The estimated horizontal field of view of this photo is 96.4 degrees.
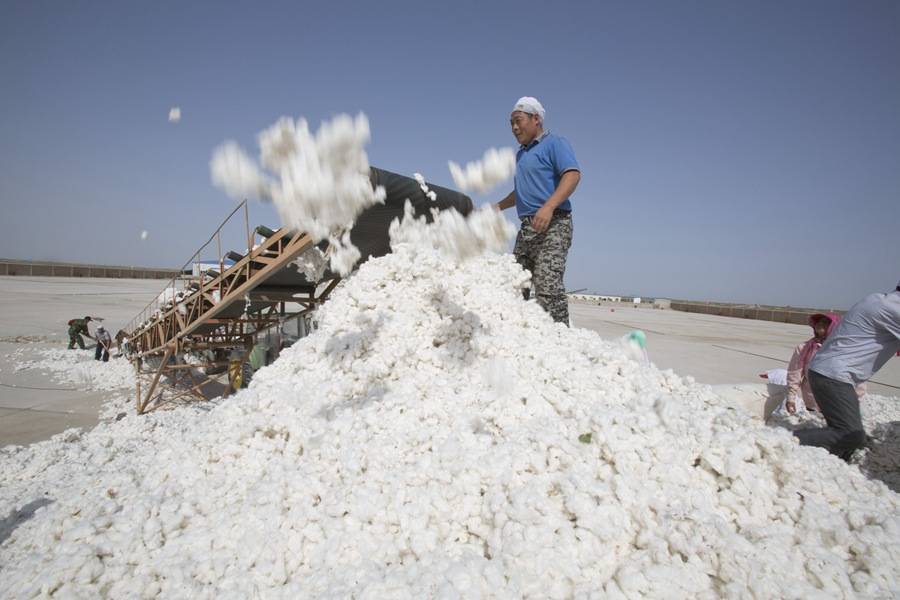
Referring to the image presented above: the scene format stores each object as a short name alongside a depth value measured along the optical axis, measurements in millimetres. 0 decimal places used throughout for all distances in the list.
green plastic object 3582
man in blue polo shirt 2945
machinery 3205
